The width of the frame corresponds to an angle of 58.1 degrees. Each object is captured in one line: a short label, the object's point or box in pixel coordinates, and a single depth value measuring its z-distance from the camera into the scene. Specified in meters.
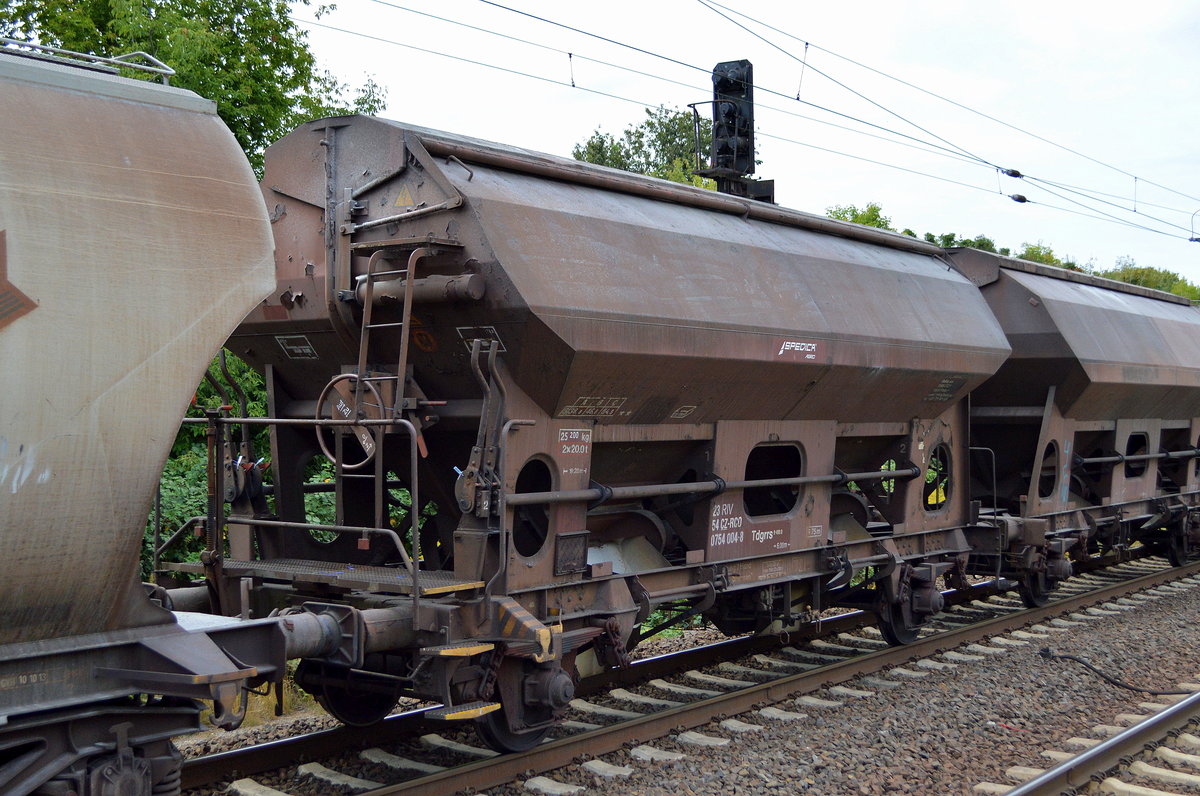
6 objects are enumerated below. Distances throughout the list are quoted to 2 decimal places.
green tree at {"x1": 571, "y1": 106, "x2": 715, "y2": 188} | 60.78
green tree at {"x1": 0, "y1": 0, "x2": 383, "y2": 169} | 13.53
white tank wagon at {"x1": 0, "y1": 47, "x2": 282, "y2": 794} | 4.03
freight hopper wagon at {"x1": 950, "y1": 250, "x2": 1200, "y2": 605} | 12.25
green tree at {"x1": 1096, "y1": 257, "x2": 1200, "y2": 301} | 65.12
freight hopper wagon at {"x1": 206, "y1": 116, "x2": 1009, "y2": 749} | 6.57
